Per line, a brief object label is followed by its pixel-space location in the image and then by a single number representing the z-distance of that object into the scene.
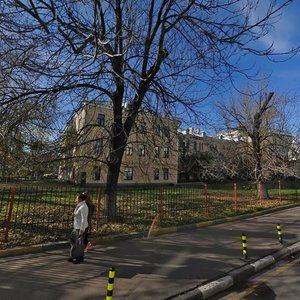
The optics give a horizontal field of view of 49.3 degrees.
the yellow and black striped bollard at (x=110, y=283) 3.68
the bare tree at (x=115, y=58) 7.62
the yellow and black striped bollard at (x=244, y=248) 6.91
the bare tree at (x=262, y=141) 19.68
